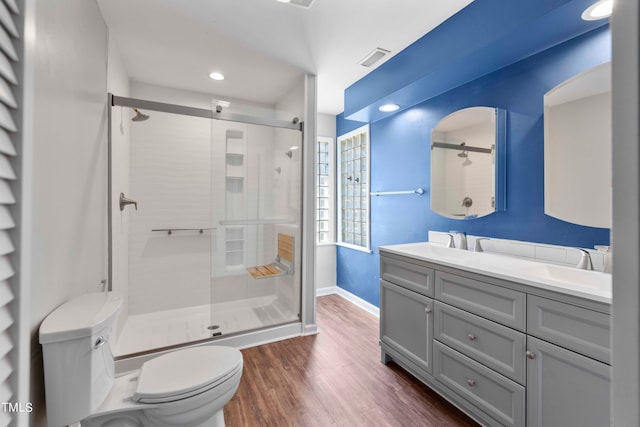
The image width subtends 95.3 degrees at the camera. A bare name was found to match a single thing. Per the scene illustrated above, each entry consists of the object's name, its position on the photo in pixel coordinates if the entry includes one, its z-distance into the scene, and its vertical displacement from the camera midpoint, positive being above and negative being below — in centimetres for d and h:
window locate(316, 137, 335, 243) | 402 +32
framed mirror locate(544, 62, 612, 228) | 150 +37
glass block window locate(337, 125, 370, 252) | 351 +33
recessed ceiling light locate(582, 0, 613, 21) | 131 +96
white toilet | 107 -76
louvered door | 75 +11
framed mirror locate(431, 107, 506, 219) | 197 +40
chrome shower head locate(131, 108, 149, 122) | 263 +88
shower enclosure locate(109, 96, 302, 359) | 245 -8
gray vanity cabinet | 113 -63
